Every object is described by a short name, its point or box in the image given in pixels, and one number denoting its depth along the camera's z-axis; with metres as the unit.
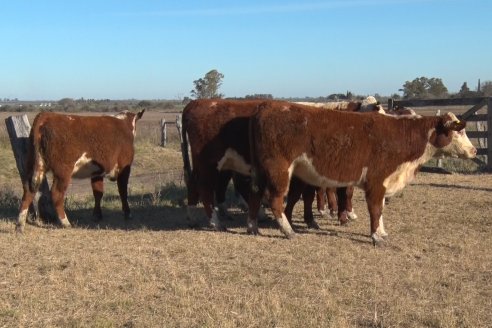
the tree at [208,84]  35.03
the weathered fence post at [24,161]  10.03
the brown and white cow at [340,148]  8.07
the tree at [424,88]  46.15
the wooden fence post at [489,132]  15.05
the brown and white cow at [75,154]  9.06
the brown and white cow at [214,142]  8.84
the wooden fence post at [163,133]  25.65
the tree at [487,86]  55.04
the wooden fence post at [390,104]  16.01
